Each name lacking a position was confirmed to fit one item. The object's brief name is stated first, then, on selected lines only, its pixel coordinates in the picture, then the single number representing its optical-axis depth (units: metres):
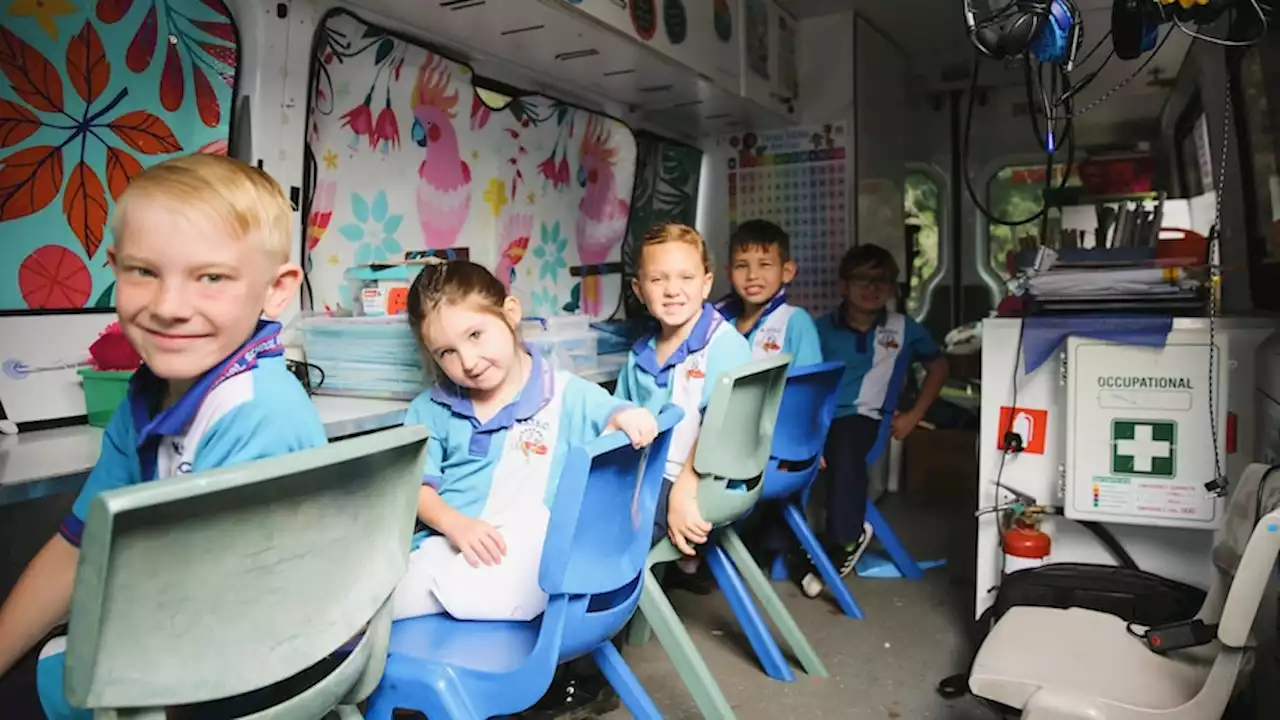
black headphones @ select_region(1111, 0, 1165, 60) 1.57
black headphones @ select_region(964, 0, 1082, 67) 1.64
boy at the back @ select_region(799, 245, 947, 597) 2.89
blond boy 0.94
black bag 1.77
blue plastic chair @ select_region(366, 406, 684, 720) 1.17
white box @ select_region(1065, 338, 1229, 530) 1.82
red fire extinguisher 1.96
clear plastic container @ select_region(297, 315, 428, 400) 1.76
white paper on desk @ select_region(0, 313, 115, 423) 1.47
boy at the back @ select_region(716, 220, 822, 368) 2.58
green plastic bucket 1.45
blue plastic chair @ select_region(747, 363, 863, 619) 2.12
